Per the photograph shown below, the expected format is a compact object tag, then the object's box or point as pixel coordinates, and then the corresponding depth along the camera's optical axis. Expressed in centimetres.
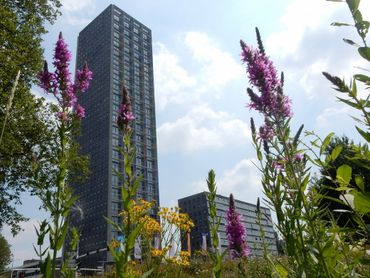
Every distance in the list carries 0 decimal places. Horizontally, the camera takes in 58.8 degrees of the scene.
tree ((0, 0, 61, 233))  1305
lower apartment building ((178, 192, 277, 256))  10950
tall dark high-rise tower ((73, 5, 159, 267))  9194
